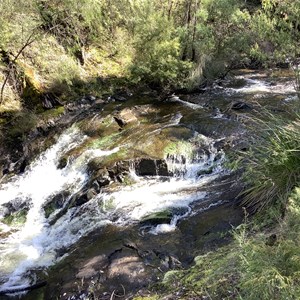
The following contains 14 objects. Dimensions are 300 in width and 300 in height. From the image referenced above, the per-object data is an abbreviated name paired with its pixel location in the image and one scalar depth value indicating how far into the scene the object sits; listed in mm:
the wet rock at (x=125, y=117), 10331
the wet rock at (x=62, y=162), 8797
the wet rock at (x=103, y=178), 7711
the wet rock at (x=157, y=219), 6059
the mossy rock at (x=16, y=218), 7420
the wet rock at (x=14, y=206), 7725
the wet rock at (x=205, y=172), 7715
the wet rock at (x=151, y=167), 7992
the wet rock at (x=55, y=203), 7591
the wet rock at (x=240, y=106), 10617
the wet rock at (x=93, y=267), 5015
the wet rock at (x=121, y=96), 12667
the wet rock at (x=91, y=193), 7355
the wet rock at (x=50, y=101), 11531
